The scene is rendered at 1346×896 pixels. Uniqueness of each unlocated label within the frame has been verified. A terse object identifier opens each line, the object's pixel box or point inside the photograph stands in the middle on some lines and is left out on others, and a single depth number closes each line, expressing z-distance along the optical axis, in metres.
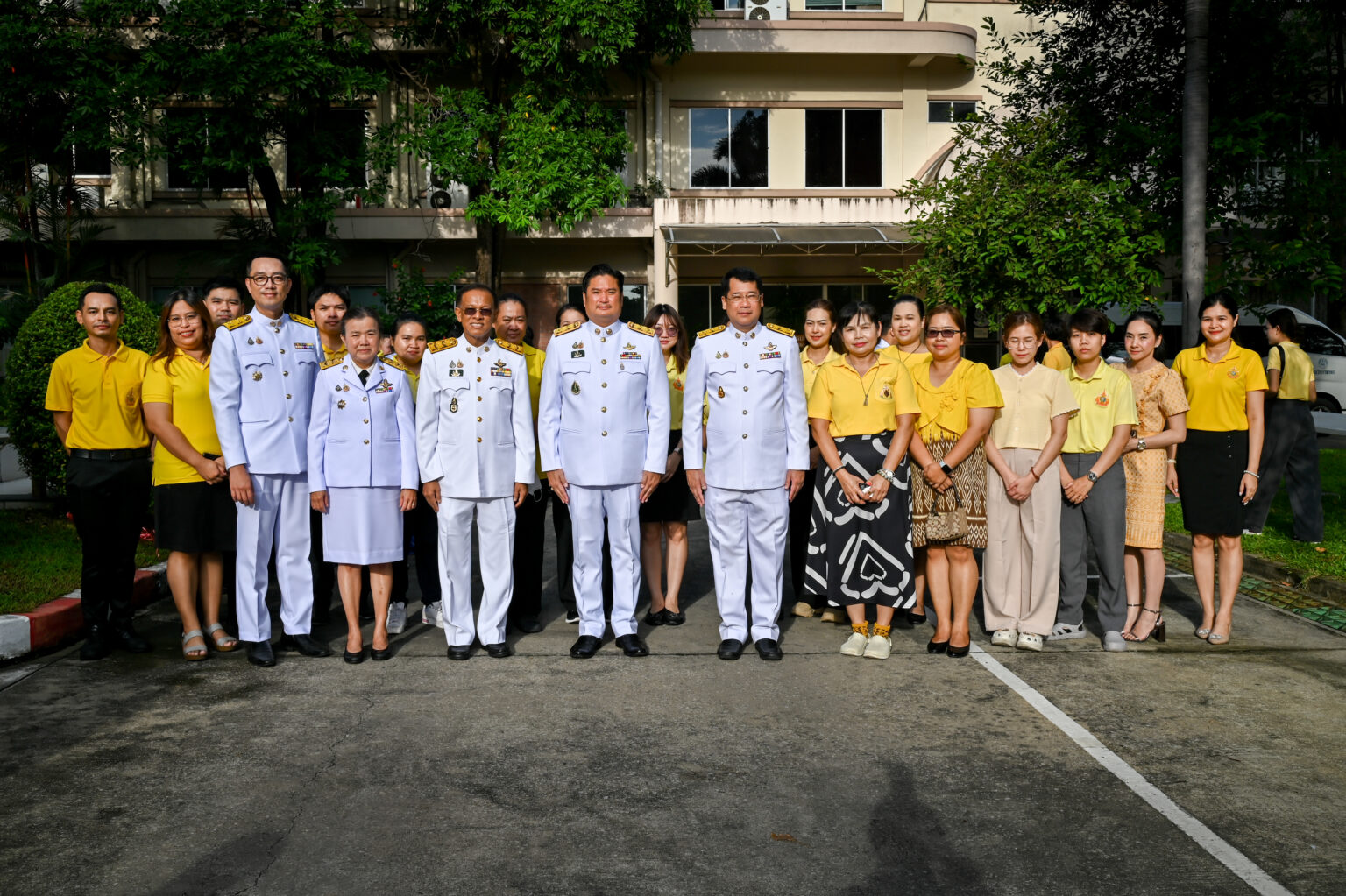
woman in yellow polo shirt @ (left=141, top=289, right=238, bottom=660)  6.24
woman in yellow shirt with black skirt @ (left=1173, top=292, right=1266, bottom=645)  6.67
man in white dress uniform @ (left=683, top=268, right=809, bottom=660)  6.34
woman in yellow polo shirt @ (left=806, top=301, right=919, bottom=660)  6.25
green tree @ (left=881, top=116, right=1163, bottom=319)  11.57
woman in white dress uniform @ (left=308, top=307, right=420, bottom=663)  6.23
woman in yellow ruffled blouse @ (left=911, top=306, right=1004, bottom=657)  6.27
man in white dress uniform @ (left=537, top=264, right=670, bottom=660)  6.37
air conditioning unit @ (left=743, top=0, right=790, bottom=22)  22.30
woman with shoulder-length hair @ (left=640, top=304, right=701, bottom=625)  7.27
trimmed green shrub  9.57
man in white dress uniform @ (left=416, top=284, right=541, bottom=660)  6.24
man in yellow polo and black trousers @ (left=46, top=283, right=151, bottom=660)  6.43
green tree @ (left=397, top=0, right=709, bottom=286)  18.12
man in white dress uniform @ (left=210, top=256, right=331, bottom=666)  6.17
